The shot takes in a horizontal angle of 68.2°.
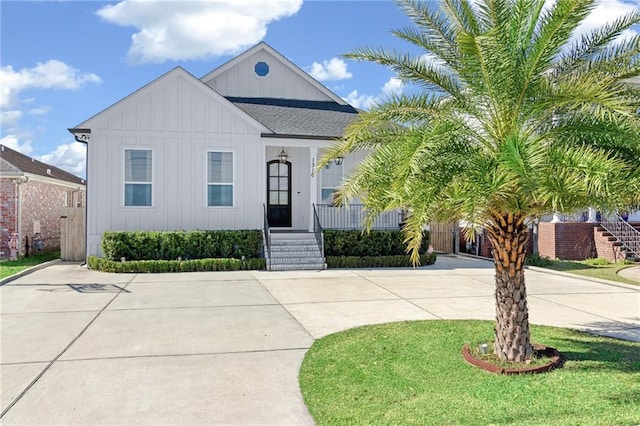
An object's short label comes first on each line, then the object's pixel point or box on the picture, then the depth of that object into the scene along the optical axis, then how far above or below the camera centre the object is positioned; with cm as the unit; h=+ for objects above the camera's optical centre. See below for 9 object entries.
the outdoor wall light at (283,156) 1581 +204
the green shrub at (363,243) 1411 -81
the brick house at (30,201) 1553 +60
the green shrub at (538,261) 1445 -138
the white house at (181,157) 1350 +175
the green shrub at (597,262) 1476 -145
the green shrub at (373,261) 1376 -132
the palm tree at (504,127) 431 +96
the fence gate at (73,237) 1509 -65
